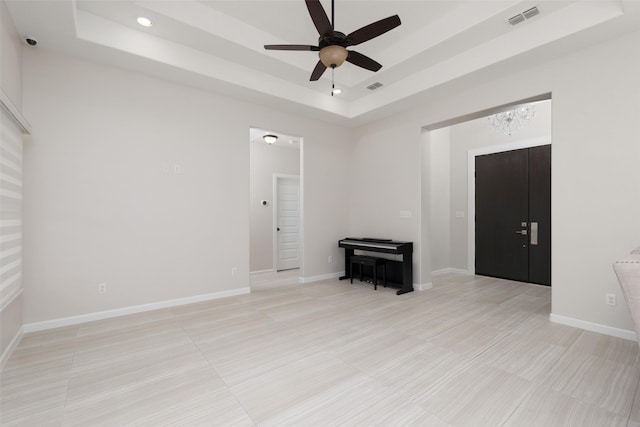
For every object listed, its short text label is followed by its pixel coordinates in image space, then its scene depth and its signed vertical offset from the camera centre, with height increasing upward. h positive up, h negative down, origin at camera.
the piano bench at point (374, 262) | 4.79 -0.91
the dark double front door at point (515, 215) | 4.90 -0.11
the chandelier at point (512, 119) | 4.97 +1.59
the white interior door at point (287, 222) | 6.86 -0.31
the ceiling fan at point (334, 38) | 2.38 +1.52
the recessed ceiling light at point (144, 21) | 3.03 +2.01
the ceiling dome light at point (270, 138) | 5.70 +1.45
